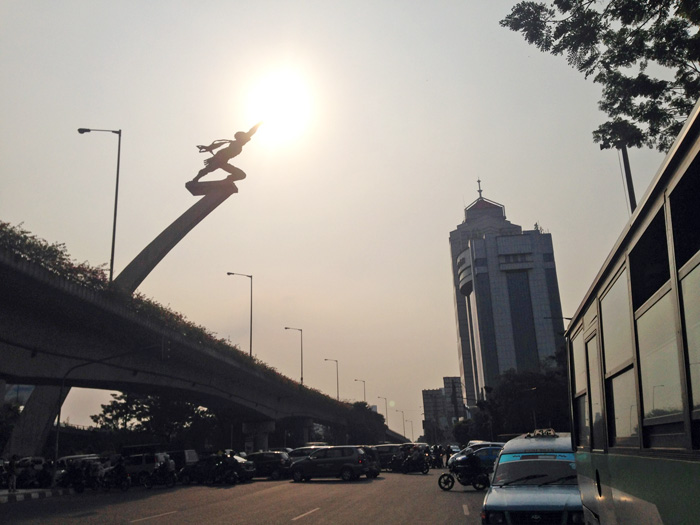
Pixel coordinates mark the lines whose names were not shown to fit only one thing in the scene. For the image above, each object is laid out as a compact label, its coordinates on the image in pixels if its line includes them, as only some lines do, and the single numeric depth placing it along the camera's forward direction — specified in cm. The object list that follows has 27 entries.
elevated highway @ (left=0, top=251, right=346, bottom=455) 2219
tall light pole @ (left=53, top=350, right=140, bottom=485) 2701
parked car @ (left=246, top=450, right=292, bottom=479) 3916
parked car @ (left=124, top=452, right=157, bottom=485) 3531
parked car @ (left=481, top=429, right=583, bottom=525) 851
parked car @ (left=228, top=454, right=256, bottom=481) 3316
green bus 331
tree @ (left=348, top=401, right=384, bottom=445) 9525
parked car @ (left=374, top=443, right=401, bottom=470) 4365
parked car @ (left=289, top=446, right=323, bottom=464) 4044
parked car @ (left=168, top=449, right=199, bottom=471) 3885
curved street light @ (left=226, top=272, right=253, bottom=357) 6425
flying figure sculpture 4641
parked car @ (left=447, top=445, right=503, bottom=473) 2572
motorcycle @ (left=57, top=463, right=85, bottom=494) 2928
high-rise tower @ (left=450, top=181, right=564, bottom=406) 15225
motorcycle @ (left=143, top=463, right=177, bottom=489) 3078
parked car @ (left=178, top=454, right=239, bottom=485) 3269
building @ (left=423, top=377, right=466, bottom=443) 15812
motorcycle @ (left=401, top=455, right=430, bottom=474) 3612
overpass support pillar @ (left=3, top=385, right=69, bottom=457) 5659
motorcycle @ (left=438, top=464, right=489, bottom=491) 2269
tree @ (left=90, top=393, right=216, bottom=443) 7825
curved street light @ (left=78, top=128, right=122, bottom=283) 3409
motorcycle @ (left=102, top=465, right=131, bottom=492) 2936
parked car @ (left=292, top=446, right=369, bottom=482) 3191
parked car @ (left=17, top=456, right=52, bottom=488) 3553
